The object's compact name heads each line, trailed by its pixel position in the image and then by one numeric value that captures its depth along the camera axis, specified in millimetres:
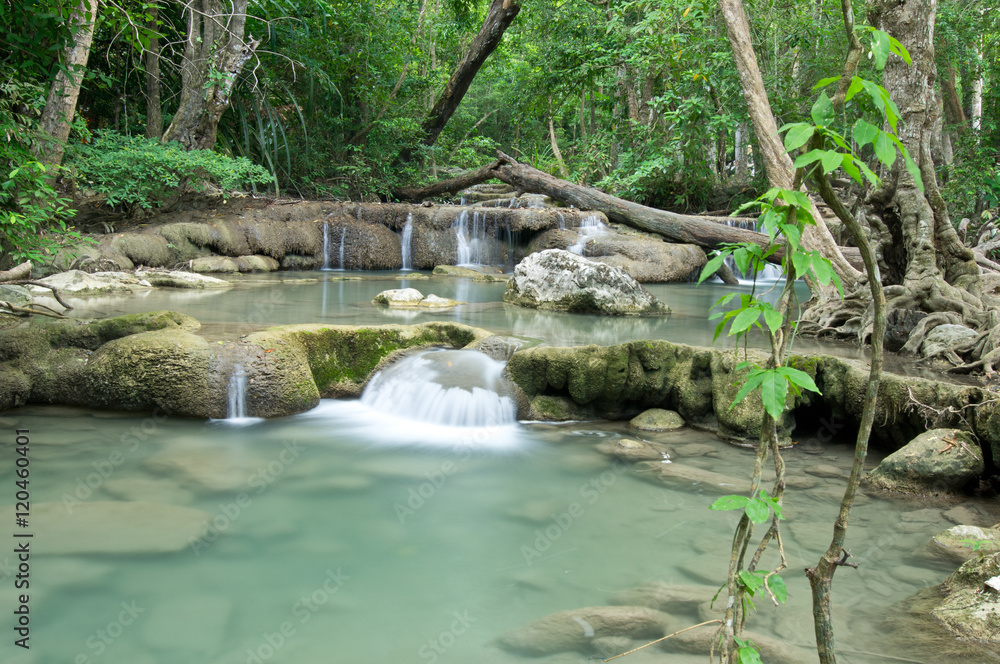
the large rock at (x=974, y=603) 2449
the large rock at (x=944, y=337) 5160
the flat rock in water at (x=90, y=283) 7598
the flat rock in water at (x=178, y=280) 8789
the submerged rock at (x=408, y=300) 7723
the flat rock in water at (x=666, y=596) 2697
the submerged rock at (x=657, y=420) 4957
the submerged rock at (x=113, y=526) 3055
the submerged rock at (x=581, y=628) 2482
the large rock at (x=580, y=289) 7918
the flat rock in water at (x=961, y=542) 3066
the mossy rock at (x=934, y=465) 3793
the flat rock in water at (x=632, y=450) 4387
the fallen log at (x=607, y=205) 12611
